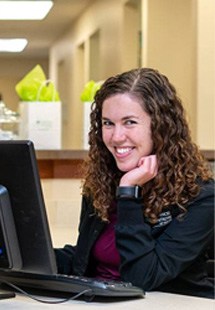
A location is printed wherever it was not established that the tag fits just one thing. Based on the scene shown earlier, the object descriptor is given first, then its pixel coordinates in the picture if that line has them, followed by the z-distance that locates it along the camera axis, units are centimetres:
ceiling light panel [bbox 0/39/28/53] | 837
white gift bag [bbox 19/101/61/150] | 373
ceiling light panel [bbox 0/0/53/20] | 667
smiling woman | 186
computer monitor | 159
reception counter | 367
